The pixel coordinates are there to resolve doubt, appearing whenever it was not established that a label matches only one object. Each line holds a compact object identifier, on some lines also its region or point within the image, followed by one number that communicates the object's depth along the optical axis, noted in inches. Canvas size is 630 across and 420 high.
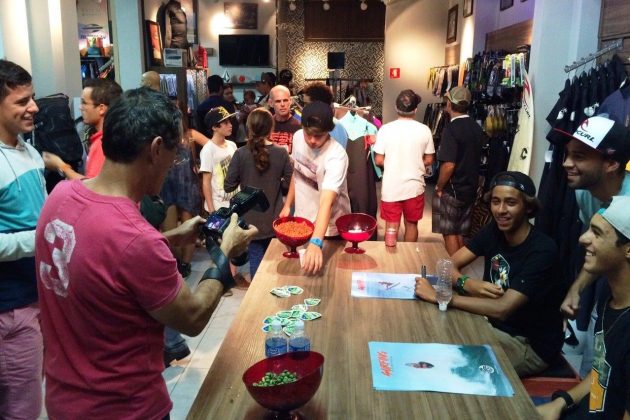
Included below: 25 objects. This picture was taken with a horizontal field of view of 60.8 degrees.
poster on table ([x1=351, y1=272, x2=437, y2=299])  89.9
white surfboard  162.1
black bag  137.6
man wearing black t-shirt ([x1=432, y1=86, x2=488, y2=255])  179.5
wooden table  58.8
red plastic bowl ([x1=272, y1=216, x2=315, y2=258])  103.9
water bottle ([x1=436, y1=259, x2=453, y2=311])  84.0
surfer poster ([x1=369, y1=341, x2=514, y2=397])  62.7
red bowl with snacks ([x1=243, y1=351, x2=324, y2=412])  54.2
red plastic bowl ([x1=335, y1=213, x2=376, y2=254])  108.7
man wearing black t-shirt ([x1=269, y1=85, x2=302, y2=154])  169.8
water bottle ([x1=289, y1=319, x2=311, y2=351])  65.8
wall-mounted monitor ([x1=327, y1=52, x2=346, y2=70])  450.9
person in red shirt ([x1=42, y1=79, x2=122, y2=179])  105.9
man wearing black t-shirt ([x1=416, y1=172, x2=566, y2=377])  85.8
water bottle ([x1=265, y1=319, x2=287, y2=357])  66.7
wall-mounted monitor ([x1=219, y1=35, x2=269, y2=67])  418.9
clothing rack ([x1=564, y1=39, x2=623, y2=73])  135.3
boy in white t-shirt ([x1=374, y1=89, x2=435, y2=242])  174.6
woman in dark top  138.7
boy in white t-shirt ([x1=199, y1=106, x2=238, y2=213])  169.6
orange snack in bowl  105.1
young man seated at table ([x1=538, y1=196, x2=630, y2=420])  59.7
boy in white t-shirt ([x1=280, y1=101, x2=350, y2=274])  102.0
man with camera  49.3
